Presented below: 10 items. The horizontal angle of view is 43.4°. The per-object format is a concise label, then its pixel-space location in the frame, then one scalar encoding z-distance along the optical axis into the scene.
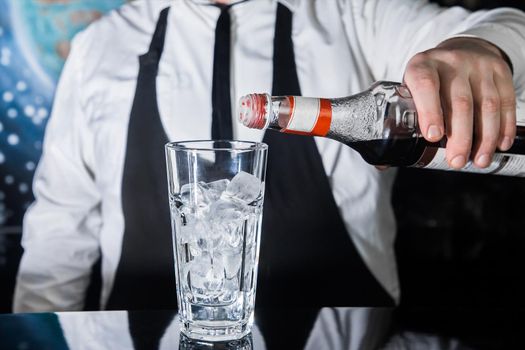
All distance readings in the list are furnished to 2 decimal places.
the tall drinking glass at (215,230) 0.64
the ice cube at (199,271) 0.65
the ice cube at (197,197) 0.64
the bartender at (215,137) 1.34
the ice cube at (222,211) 0.64
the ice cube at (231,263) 0.65
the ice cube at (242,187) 0.64
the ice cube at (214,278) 0.65
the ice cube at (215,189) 0.64
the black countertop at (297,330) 0.65
